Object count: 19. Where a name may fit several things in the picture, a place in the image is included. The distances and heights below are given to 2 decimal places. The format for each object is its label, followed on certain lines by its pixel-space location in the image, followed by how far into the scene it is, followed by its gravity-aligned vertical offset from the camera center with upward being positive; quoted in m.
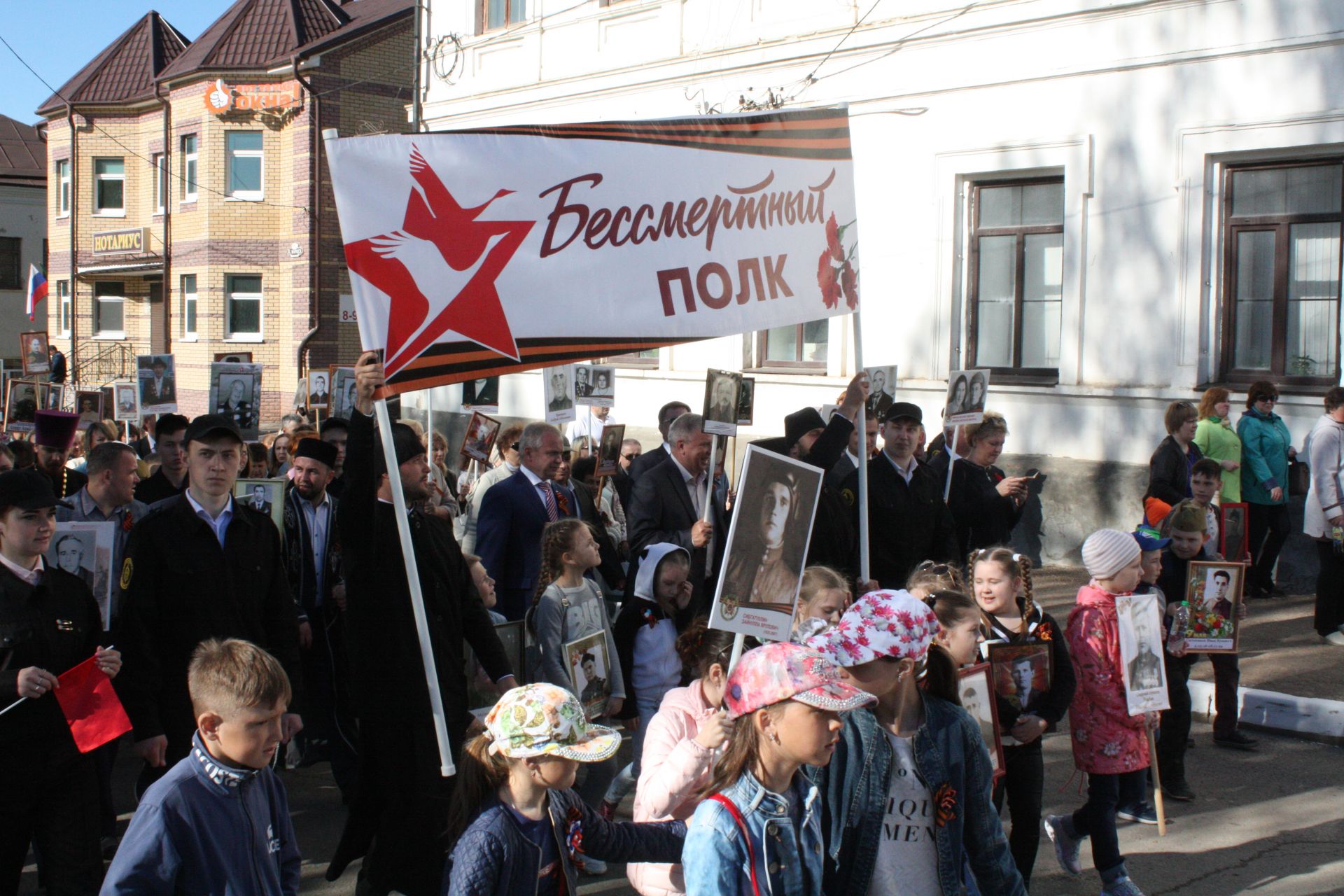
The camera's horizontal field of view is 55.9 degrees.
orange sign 32.62 +7.40
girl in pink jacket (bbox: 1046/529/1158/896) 5.26 -1.38
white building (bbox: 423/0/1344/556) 12.00 +2.04
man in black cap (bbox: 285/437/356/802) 6.45 -1.06
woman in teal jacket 11.03 -0.71
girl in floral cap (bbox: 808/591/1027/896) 3.33 -1.04
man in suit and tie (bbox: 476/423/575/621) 6.76 -0.75
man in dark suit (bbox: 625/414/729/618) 6.36 -0.60
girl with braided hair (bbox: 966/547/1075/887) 4.94 -1.17
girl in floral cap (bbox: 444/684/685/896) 3.07 -1.07
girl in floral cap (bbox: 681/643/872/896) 2.85 -0.92
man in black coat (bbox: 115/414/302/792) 4.62 -0.77
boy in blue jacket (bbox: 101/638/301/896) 3.07 -1.06
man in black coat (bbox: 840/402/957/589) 6.83 -0.62
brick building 32.41 +5.56
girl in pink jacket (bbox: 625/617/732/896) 3.77 -1.14
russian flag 37.16 +2.70
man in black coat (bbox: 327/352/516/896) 4.66 -1.11
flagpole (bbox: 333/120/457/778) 3.95 -0.59
